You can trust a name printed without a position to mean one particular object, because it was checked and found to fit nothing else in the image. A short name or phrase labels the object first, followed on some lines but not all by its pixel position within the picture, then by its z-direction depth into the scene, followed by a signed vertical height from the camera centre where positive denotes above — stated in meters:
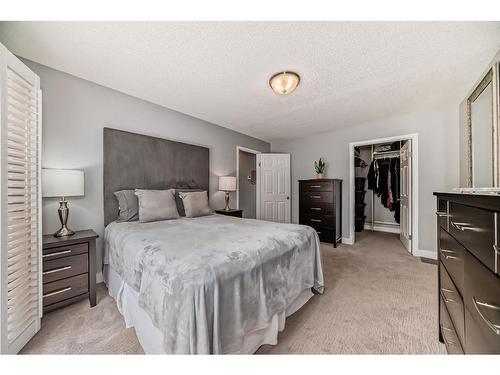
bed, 0.98 -0.56
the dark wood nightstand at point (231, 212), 3.50 -0.44
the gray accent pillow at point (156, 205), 2.33 -0.22
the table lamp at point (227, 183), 3.57 +0.09
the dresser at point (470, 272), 0.69 -0.37
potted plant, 4.09 +0.40
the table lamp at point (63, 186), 1.73 +0.02
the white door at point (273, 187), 4.65 +0.02
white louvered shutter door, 1.17 -0.10
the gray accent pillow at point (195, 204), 2.75 -0.23
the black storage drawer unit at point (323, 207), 3.73 -0.38
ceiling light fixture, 2.04 +1.10
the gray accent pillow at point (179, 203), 2.88 -0.22
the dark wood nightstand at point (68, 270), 1.65 -0.71
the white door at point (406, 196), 3.35 -0.14
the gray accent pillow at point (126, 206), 2.39 -0.22
